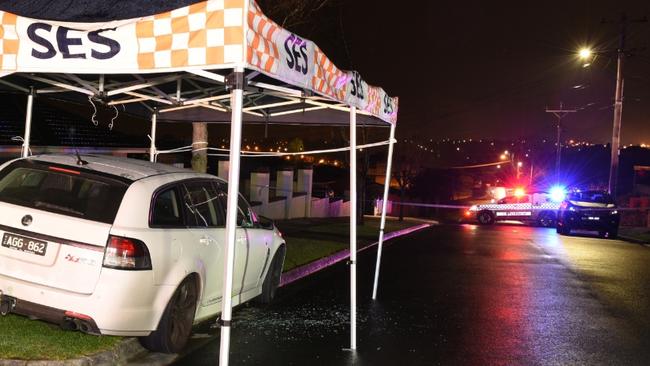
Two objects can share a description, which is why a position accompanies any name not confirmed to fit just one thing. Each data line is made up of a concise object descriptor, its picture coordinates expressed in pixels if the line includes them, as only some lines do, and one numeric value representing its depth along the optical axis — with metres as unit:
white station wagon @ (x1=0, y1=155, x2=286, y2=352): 4.95
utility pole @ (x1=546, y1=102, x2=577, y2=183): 53.86
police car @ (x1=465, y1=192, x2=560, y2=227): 33.41
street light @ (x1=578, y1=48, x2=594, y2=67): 33.44
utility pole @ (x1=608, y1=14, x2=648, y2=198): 29.73
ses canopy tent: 4.33
